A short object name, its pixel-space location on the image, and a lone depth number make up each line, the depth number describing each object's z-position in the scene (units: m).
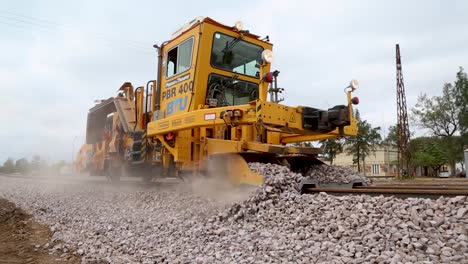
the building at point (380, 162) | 49.72
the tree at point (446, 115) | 37.66
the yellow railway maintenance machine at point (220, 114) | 5.51
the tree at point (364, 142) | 29.54
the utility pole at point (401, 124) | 28.22
